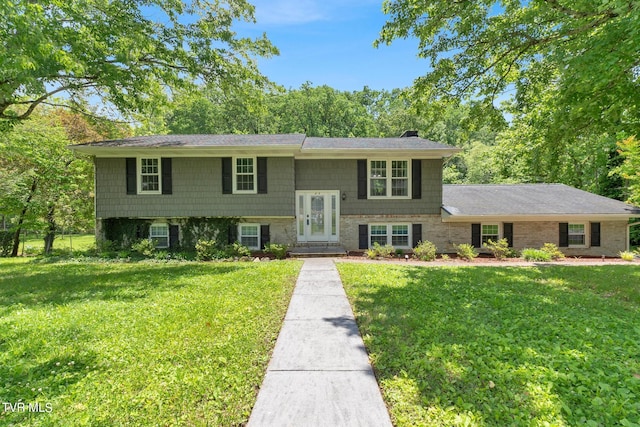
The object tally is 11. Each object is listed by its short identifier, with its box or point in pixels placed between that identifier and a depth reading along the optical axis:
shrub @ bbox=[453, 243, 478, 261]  11.63
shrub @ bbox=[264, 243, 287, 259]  11.39
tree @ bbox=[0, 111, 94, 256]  13.37
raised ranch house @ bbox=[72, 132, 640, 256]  12.14
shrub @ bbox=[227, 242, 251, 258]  11.63
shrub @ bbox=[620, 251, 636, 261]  11.85
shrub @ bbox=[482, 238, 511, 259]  11.80
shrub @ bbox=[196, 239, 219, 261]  11.41
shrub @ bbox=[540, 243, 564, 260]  11.76
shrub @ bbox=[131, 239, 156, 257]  11.66
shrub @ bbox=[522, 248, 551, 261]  11.36
